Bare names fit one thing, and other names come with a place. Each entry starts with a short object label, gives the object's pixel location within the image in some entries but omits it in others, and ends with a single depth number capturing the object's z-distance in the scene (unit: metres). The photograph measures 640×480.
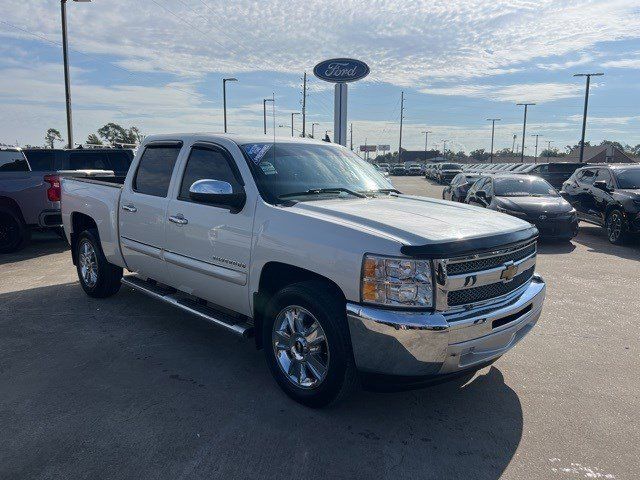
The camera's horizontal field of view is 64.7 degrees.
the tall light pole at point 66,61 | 17.91
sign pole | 20.75
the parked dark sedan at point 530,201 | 10.52
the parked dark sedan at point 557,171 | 20.36
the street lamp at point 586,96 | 34.36
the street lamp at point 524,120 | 57.00
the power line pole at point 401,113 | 90.94
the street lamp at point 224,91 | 37.73
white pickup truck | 3.05
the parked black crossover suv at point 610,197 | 10.27
